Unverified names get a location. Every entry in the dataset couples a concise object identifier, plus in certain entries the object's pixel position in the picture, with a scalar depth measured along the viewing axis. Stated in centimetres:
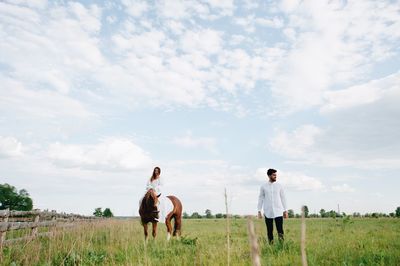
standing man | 905
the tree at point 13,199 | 8681
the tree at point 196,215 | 8908
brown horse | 1087
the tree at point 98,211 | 8519
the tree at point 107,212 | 9062
